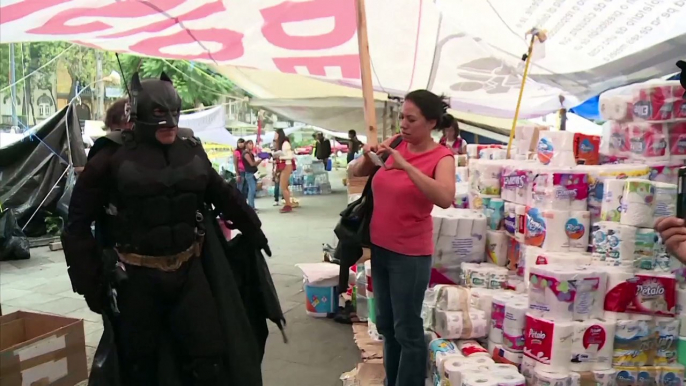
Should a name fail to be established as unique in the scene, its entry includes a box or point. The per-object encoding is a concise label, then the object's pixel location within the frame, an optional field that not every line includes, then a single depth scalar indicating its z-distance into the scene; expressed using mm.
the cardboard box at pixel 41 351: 3094
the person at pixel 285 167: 11820
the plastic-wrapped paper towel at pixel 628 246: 2891
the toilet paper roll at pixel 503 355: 2928
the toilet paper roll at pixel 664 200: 2881
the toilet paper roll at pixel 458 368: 2689
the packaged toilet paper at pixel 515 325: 2926
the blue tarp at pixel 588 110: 7921
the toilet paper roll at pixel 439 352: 2916
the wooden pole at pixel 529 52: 4105
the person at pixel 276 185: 12882
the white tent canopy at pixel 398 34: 3670
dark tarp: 8266
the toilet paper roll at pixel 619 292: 2834
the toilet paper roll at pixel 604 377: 2730
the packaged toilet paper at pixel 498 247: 3717
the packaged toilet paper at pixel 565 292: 2768
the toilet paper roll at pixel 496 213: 3797
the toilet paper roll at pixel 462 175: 5173
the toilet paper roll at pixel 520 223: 3464
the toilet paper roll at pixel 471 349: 2939
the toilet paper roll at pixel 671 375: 2797
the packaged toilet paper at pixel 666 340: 2830
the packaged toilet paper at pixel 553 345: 2713
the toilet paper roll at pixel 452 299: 3191
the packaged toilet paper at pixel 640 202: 2855
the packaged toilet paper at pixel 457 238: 3660
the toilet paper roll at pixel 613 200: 2999
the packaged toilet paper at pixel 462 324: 3076
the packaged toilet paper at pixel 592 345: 2744
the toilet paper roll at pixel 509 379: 2562
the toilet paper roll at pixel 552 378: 2652
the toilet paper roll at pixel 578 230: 3203
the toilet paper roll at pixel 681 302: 2823
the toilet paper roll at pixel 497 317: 3035
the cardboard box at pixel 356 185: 6043
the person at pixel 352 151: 13434
